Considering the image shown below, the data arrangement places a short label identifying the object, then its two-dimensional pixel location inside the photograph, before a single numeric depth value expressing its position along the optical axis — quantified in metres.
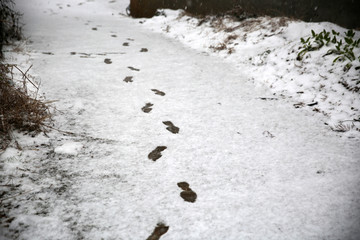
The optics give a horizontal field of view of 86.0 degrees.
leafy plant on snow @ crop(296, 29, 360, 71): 2.37
